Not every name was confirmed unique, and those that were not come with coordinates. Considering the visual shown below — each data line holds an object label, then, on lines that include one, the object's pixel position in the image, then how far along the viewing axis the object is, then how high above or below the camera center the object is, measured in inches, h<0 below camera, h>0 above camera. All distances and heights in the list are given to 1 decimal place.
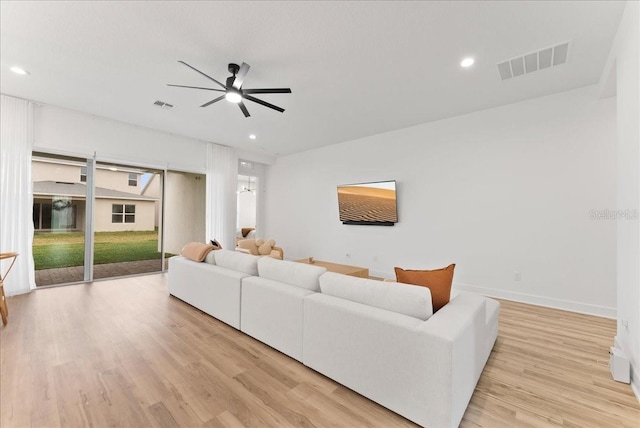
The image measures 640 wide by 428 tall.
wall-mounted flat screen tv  203.0 +8.7
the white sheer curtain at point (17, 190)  152.4 +11.9
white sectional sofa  58.2 -33.1
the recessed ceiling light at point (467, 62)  111.8 +66.5
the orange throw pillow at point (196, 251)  138.7 -21.3
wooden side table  111.5 -41.1
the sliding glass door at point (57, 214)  170.9 -2.4
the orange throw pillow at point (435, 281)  75.4 -19.7
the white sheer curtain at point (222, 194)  248.5 +17.8
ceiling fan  109.7 +54.8
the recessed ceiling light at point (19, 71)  123.7 +67.2
